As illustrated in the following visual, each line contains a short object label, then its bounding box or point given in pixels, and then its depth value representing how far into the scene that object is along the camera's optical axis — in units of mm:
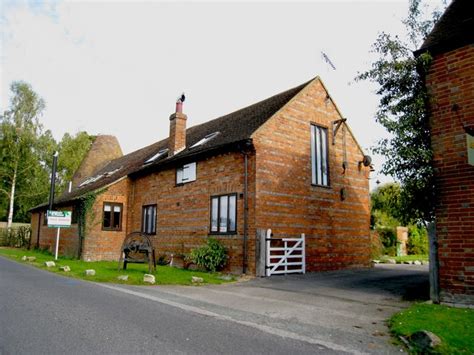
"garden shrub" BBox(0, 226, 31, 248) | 34066
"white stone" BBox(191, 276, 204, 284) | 12062
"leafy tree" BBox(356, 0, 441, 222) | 8773
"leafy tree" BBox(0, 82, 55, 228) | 36438
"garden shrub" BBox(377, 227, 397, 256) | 25422
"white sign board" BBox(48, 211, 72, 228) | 18412
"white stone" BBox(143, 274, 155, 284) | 11618
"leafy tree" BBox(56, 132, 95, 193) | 44594
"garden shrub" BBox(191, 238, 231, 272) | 14383
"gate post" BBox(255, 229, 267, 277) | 13250
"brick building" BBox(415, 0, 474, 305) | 7414
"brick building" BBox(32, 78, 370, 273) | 14328
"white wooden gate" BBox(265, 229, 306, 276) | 13594
